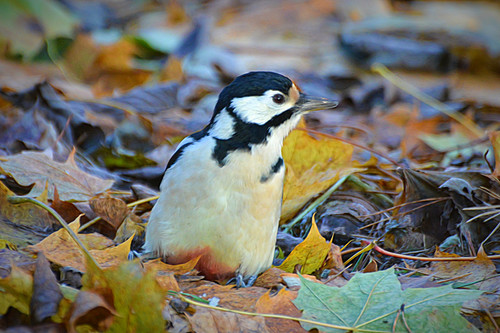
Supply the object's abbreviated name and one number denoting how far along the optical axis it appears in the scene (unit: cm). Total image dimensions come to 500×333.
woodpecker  536
